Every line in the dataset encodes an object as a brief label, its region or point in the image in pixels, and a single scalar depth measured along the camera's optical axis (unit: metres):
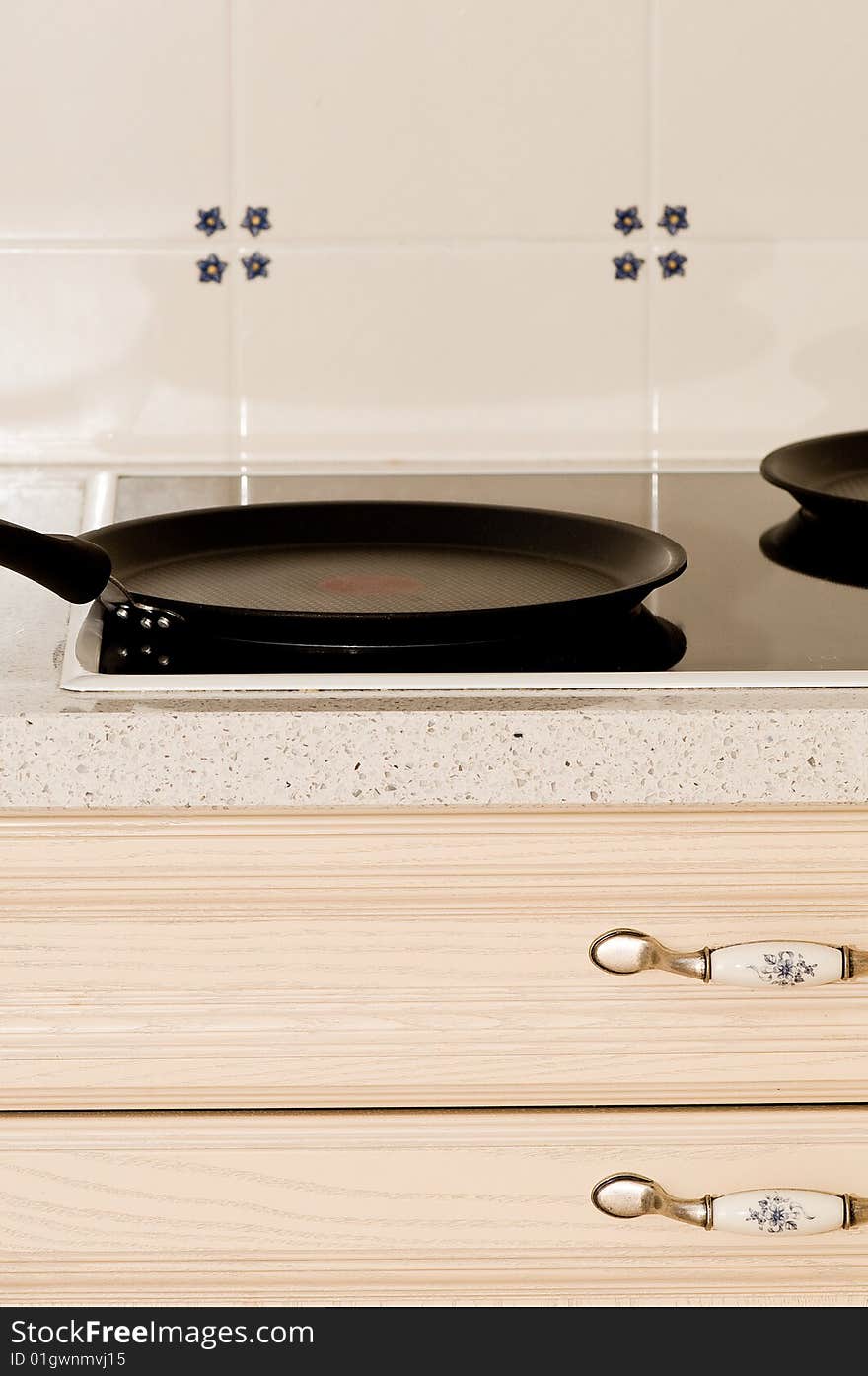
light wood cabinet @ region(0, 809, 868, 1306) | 1.36
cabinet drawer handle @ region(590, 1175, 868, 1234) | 1.38
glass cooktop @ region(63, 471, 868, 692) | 1.36
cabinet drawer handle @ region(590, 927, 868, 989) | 1.37
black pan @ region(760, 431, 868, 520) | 1.64
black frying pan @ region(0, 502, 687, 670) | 1.38
